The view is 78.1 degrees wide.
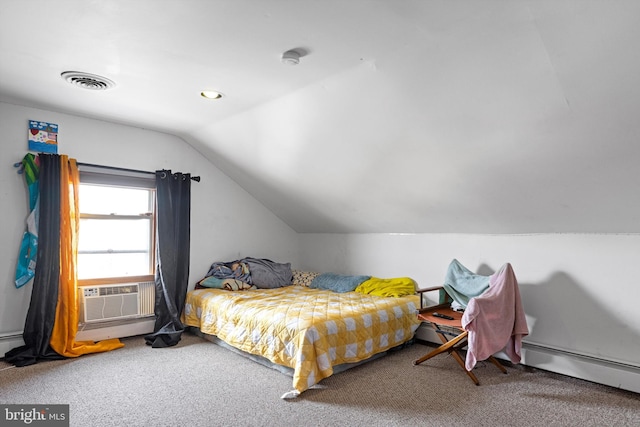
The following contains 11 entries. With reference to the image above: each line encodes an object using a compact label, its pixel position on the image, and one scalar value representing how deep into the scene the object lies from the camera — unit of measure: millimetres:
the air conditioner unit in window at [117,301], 3742
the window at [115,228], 3861
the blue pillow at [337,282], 4332
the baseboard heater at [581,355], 2752
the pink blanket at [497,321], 2730
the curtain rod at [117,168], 3747
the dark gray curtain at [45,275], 3338
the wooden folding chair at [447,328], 3029
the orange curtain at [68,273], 3465
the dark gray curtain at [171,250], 4051
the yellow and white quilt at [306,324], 2828
